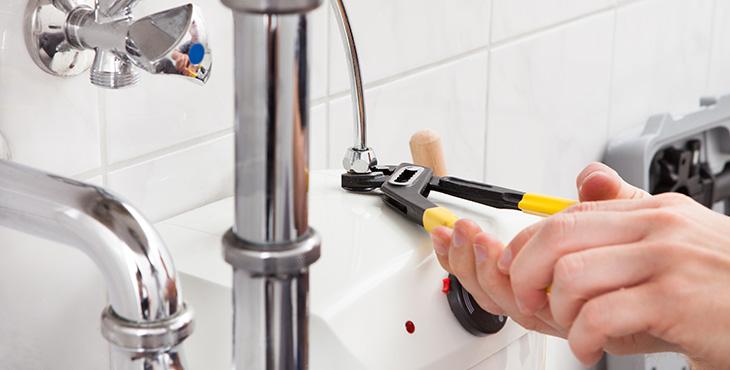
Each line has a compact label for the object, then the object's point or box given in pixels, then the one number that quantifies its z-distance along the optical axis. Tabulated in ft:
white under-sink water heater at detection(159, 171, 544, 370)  3.14
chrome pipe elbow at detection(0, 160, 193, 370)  2.25
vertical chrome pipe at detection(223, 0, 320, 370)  1.99
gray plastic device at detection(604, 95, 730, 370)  6.06
